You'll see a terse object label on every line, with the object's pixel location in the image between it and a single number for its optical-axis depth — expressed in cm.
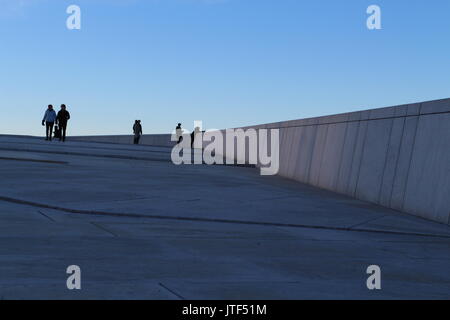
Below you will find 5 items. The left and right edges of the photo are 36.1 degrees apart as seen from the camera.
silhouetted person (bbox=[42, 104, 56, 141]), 3008
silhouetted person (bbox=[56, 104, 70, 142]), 3059
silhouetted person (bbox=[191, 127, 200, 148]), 4944
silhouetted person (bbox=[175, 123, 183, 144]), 5206
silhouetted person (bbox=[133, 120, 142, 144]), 4642
